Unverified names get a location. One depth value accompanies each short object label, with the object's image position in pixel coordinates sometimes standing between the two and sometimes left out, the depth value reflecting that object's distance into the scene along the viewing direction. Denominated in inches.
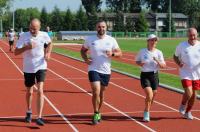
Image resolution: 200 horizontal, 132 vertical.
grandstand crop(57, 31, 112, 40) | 2935.5
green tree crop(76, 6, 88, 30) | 3996.1
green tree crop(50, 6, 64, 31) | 4092.0
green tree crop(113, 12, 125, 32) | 3981.3
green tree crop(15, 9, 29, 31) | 4859.7
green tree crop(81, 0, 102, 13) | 4680.6
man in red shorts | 388.2
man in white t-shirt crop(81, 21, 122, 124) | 368.8
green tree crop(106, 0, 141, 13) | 4680.1
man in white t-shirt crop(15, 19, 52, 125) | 365.7
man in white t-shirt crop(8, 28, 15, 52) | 1407.9
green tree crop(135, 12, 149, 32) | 3878.0
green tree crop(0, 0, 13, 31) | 3097.9
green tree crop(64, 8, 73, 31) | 4010.8
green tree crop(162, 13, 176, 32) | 3892.7
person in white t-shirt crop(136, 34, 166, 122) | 380.8
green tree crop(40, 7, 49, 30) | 4195.4
